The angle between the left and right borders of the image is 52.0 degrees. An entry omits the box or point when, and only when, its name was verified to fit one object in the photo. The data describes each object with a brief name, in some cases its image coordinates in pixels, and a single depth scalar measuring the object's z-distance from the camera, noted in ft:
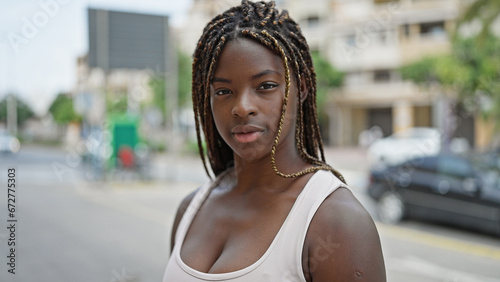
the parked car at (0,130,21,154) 57.24
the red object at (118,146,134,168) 46.42
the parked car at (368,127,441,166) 53.00
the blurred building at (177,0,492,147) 84.69
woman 3.34
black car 21.81
